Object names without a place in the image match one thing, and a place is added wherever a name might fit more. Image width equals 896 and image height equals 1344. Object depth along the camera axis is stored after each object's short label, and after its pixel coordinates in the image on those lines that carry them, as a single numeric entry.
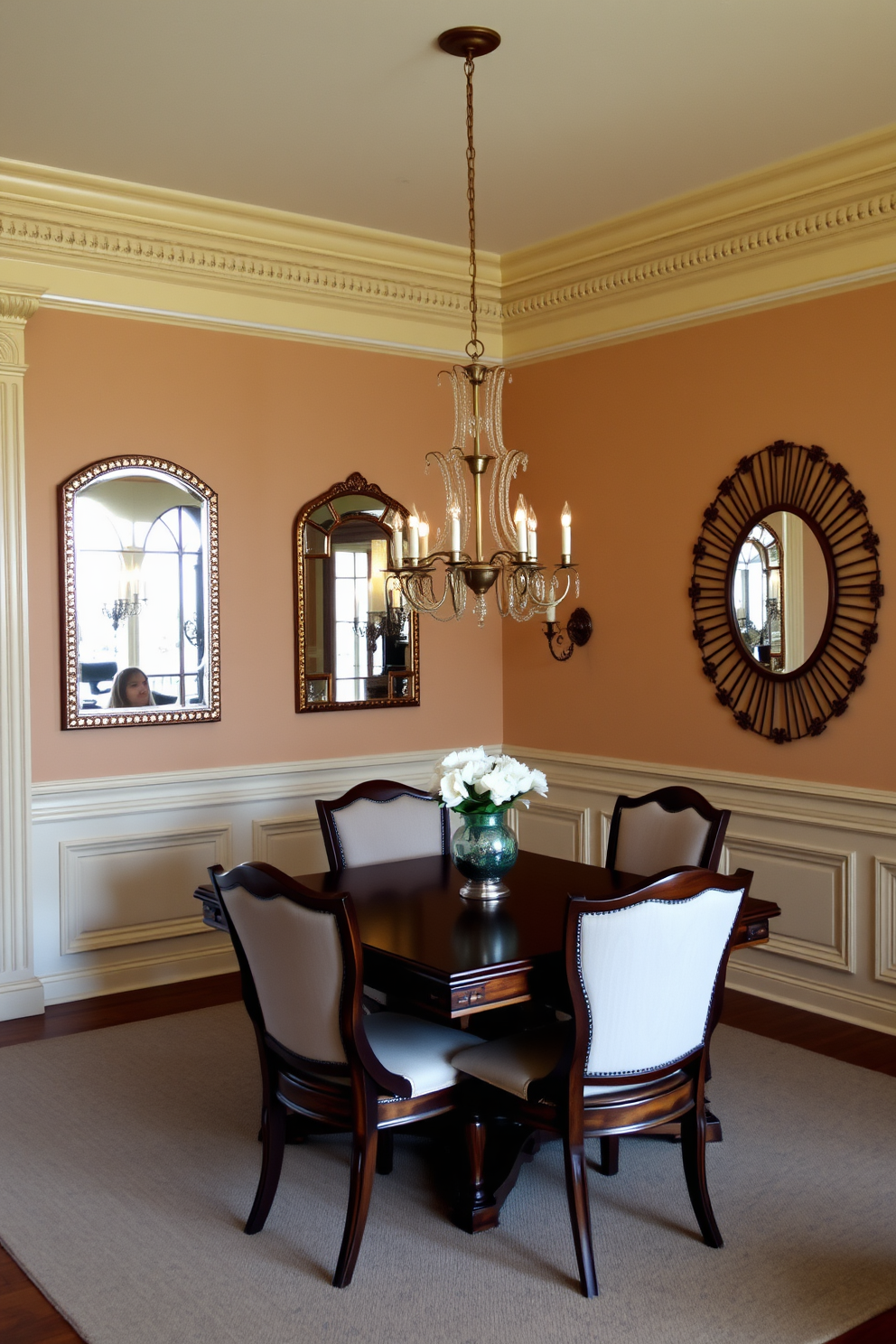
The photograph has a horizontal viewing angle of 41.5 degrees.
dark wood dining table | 2.67
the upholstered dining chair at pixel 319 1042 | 2.56
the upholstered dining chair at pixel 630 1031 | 2.53
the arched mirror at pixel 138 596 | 4.55
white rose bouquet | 3.12
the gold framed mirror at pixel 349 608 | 5.14
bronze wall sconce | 5.33
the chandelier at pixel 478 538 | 3.11
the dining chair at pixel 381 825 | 3.90
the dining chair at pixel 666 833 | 3.61
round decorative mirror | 4.24
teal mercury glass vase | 3.25
